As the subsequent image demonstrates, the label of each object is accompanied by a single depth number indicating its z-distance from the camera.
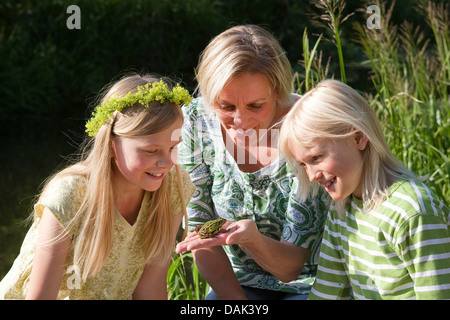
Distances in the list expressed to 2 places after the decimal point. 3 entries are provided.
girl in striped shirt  1.99
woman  2.41
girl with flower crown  2.28
